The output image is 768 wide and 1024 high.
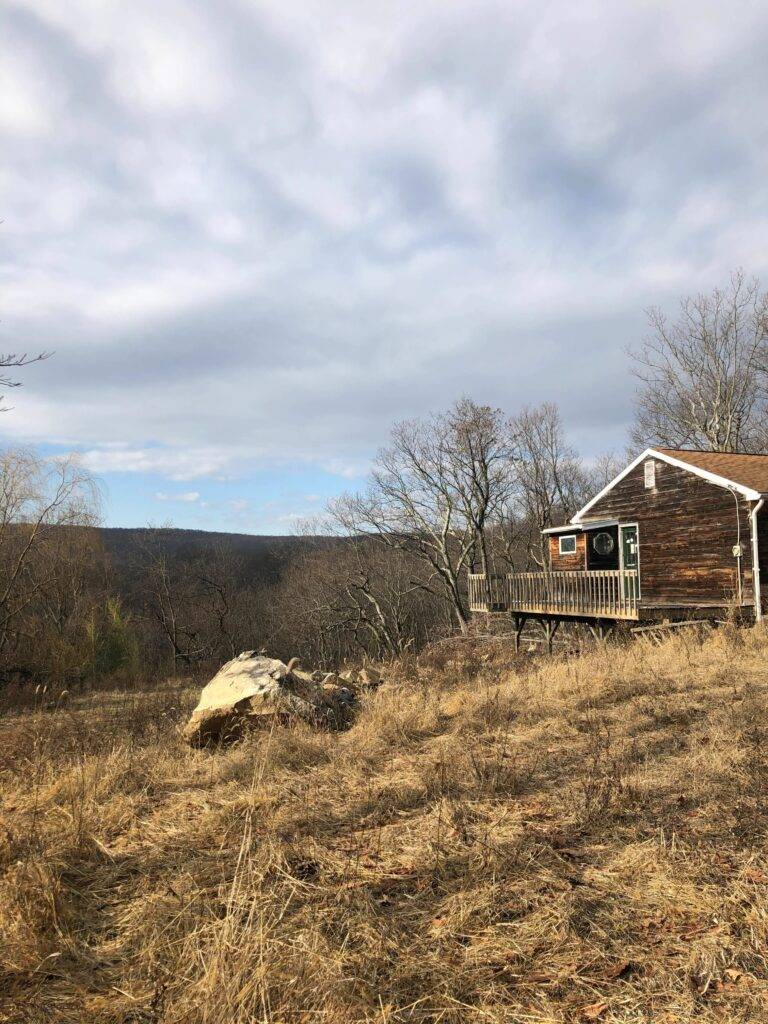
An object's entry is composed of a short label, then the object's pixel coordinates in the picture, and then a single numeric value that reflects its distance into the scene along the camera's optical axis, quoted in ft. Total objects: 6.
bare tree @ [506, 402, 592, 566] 138.92
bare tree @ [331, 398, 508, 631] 113.91
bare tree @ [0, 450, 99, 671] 59.98
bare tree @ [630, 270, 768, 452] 107.24
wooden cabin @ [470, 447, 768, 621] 53.67
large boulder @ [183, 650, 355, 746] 22.52
